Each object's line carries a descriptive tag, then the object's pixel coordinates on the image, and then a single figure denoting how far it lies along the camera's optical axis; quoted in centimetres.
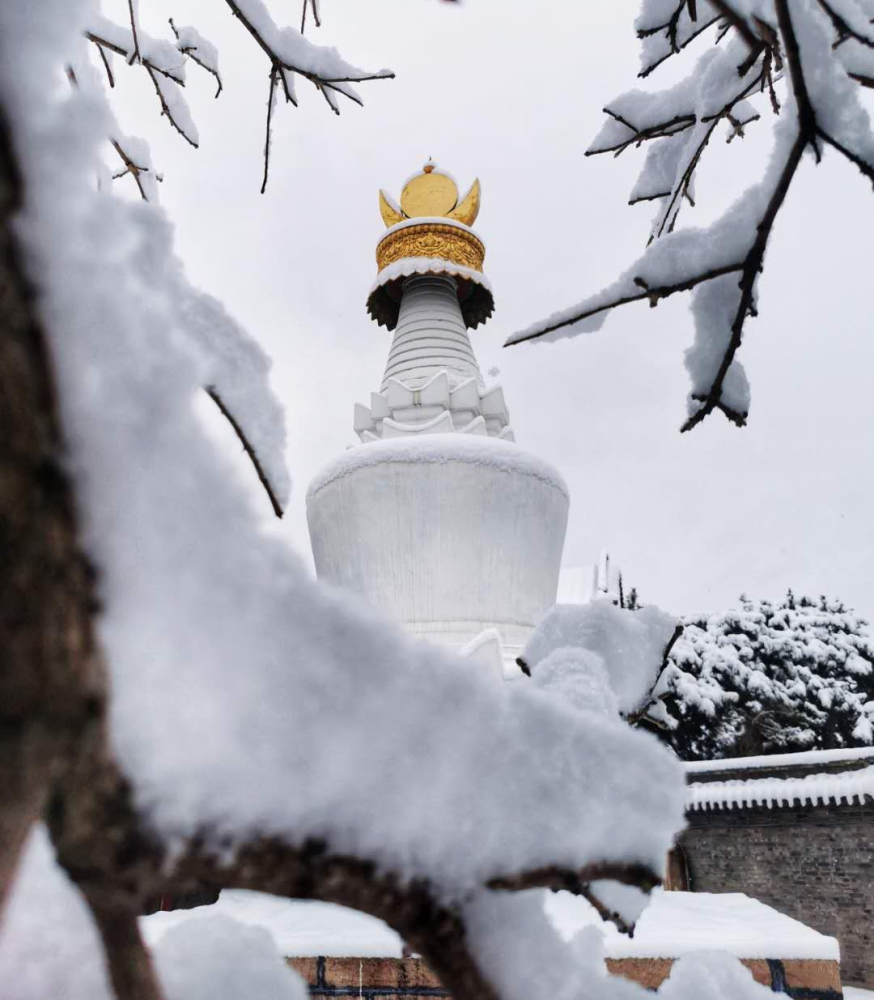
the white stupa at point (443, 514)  679
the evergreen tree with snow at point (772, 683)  1315
